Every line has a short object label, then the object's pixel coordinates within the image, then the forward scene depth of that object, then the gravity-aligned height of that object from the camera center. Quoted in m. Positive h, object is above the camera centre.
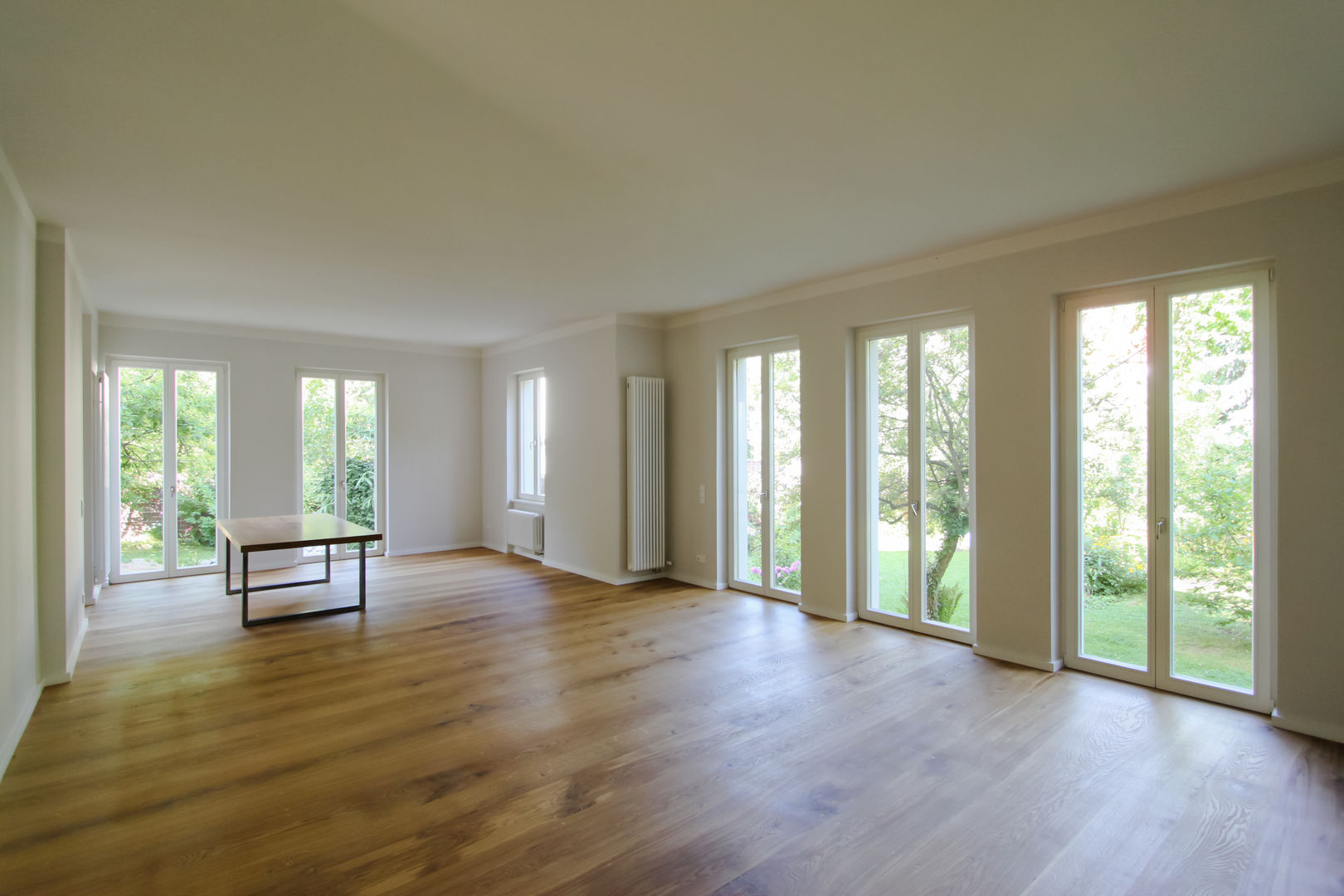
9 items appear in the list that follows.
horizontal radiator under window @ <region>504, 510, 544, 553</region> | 7.21 -0.91
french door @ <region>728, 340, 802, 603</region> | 5.37 -0.18
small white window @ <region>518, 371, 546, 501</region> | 7.52 +0.16
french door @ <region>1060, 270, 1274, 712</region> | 3.16 -0.20
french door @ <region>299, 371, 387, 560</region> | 7.14 +0.03
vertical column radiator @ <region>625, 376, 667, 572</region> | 6.04 -0.22
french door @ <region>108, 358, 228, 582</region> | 6.15 -0.13
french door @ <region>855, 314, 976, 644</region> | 4.26 -0.18
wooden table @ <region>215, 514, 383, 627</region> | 4.53 -0.62
